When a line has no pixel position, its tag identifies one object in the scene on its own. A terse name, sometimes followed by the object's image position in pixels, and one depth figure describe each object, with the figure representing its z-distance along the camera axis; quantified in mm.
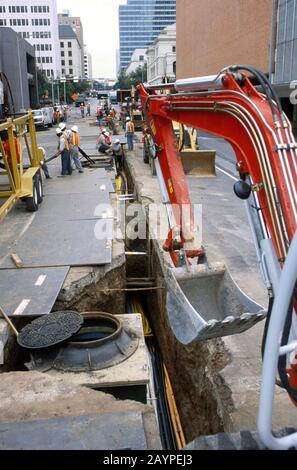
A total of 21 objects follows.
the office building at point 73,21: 165412
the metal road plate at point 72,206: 10554
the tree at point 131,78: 105875
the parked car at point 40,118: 34688
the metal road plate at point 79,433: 3158
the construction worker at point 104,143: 20391
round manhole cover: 5340
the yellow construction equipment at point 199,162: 16719
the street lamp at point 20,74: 40756
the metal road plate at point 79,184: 13207
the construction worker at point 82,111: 50628
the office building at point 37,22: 96188
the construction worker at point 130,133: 20866
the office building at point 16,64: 40531
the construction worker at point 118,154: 19969
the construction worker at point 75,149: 15539
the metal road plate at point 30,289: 6160
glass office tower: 171375
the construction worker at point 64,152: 14812
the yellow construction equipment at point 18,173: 9578
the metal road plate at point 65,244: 7750
